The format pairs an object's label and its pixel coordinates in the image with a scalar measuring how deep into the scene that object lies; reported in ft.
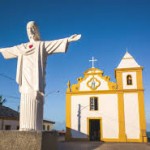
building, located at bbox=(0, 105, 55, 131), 74.01
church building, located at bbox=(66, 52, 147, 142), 66.18
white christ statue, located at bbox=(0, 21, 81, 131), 15.17
